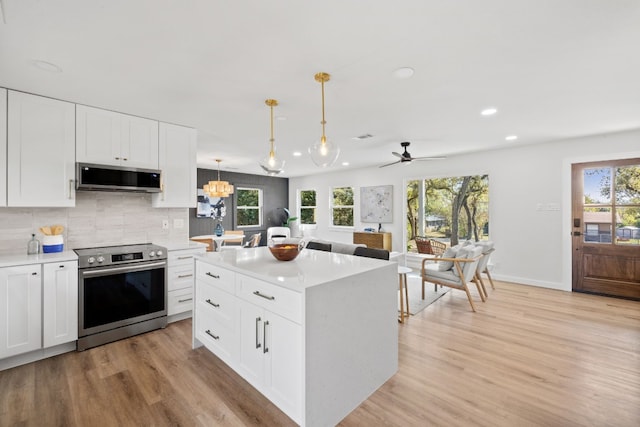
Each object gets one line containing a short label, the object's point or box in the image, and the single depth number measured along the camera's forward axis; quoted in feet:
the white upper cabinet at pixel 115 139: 9.95
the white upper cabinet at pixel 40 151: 8.72
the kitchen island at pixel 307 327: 5.39
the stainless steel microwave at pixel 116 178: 9.70
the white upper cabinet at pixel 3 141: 8.50
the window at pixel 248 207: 27.20
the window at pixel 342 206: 26.68
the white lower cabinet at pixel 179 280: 10.87
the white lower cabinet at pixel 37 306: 7.84
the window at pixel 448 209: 18.99
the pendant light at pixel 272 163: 9.36
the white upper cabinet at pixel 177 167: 11.80
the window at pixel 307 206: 29.66
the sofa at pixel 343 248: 10.64
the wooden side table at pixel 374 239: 22.35
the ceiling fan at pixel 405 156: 15.33
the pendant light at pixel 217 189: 19.69
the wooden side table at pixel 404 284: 11.01
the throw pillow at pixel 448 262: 13.02
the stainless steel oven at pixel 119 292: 8.97
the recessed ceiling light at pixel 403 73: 7.46
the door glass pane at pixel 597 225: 14.25
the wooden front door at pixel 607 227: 13.65
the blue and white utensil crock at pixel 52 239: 9.41
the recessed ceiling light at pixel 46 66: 7.14
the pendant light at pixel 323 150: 8.02
